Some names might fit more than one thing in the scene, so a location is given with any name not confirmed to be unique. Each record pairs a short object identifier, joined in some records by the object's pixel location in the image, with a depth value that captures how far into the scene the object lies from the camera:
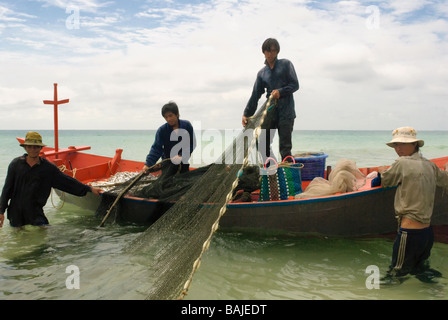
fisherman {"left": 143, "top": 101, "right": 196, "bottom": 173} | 5.96
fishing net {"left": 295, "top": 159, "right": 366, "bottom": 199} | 4.90
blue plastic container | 5.96
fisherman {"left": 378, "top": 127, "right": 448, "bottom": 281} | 3.40
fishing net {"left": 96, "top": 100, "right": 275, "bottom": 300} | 3.23
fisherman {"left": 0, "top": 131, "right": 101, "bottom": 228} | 4.76
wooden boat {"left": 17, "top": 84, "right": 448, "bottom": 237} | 4.48
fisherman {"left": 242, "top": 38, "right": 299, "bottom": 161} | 5.73
